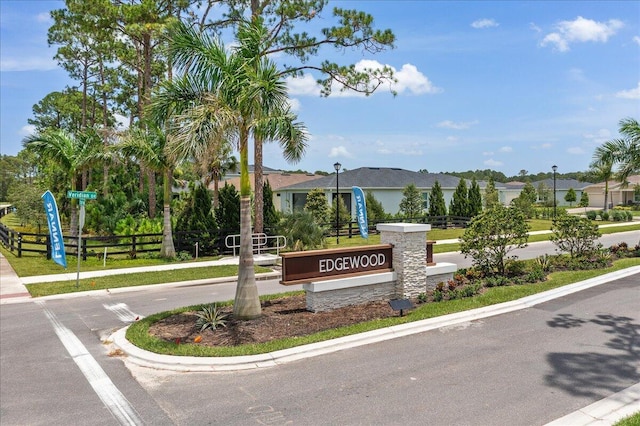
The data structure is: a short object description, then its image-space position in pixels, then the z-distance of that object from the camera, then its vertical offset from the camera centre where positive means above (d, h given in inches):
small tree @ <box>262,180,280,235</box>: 911.0 -2.0
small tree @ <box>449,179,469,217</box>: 1453.0 +13.4
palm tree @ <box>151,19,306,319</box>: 327.6 +81.3
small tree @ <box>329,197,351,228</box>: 1224.2 -14.1
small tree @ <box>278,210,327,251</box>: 832.9 -38.2
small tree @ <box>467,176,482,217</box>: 1455.5 +21.8
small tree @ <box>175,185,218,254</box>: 833.5 -17.0
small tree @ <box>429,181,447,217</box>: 1437.0 +14.6
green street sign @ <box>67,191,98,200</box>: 535.1 +23.0
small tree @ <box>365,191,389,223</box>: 1305.4 -0.5
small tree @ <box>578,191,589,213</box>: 2483.9 +20.7
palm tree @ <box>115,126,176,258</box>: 729.6 +92.5
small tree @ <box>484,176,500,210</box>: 1679.4 +51.2
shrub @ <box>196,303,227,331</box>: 331.1 -77.3
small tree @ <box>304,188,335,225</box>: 1268.5 +14.3
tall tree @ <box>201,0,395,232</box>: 783.7 +288.9
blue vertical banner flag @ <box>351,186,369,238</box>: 976.9 -14.1
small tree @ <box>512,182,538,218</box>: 1534.0 +10.3
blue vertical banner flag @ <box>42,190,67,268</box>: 614.2 -24.7
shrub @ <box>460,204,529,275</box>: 442.0 -22.6
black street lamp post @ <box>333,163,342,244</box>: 1059.3 +0.3
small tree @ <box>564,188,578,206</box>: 2690.5 +52.2
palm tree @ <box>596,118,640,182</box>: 673.6 +80.4
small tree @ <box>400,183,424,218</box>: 1369.3 +17.9
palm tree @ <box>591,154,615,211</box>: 726.5 +74.8
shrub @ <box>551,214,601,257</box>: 521.7 -31.9
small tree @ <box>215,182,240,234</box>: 866.0 +1.4
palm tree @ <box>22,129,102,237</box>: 800.9 +113.5
